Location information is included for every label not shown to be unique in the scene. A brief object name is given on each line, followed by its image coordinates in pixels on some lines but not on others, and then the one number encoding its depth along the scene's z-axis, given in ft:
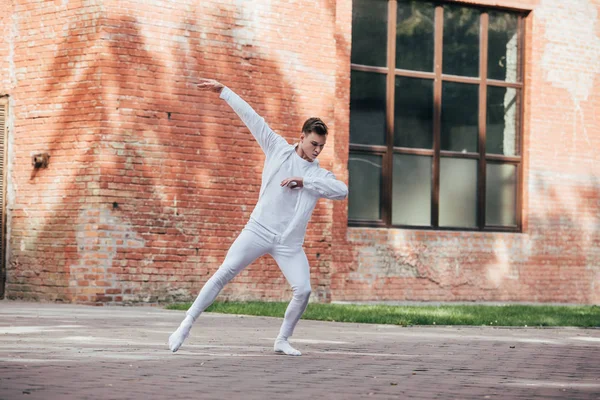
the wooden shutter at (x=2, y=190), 70.32
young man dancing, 38.80
